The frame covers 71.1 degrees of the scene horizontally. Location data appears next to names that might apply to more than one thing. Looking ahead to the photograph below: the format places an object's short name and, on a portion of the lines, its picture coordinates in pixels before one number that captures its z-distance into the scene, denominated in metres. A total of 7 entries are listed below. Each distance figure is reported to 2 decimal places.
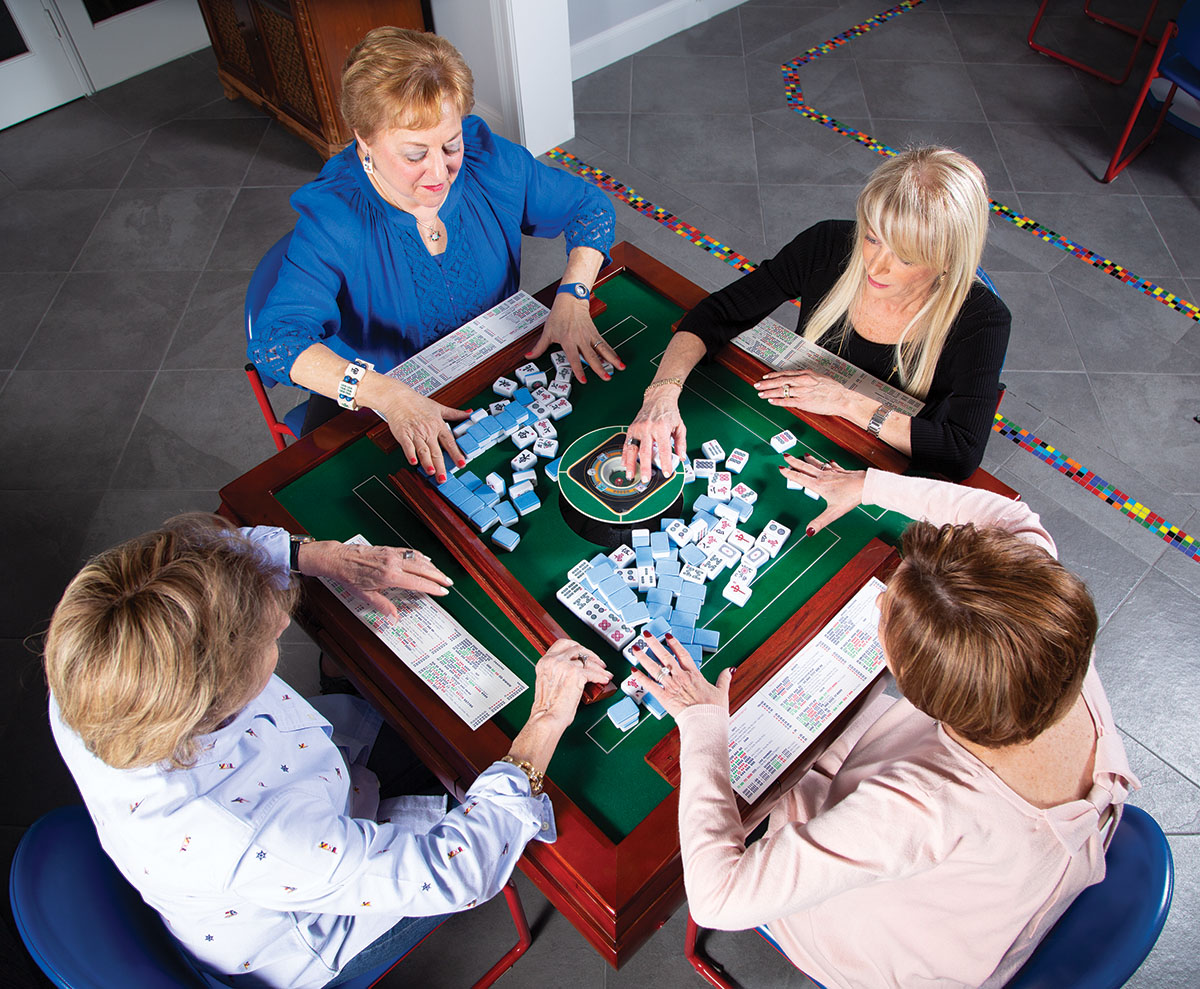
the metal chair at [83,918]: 1.36
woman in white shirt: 1.27
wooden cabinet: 4.29
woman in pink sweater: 1.29
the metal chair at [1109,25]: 5.03
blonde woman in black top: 2.02
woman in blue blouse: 2.10
